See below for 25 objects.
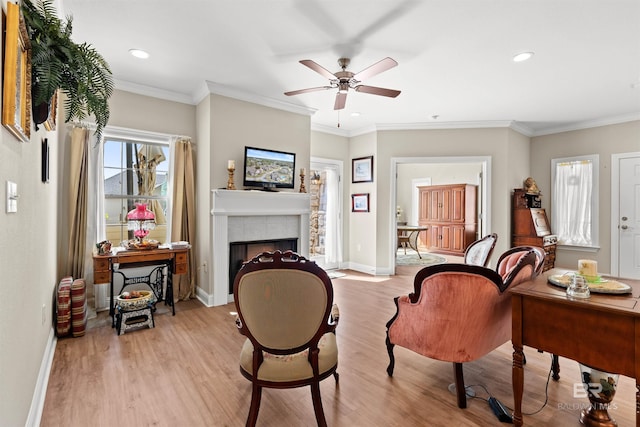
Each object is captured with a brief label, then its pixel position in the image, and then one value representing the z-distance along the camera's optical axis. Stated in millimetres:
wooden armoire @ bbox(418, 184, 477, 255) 8438
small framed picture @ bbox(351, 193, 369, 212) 6066
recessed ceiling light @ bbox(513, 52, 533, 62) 3199
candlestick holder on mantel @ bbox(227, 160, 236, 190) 3994
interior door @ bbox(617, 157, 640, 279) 5156
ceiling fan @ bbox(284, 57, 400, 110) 2876
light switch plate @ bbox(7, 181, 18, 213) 1274
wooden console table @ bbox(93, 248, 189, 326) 3301
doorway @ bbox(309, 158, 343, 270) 6336
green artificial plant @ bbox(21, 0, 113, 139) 1386
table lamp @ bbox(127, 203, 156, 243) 3498
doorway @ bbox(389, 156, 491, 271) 5641
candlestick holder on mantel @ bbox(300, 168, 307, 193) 4797
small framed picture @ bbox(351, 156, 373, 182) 6004
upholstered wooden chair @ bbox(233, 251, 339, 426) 1573
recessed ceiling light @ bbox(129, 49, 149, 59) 3164
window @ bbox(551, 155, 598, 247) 5605
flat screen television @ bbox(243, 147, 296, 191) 4297
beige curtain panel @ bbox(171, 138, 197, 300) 4137
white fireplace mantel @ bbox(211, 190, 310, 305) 4016
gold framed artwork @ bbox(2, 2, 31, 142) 1116
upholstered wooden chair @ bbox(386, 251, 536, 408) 1929
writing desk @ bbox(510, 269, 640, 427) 1445
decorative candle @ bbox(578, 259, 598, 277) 1812
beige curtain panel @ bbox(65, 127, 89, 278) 3479
